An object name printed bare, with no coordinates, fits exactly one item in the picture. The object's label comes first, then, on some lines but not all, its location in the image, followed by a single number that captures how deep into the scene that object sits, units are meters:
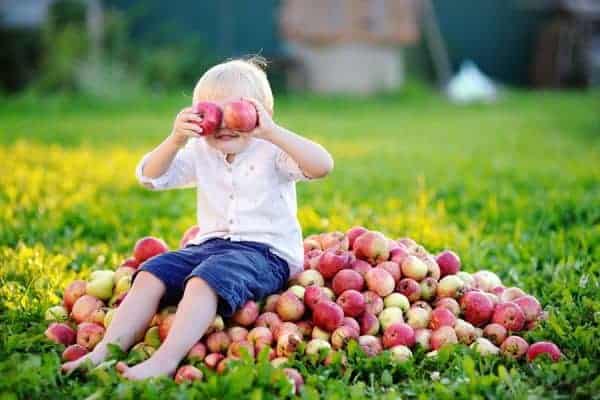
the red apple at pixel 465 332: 3.26
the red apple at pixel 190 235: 3.96
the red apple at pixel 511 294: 3.60
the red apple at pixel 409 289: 3.50
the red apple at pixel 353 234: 3.84
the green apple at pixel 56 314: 3.40
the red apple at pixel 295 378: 2.78
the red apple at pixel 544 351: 3.04
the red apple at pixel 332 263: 3.52
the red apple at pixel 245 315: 3.23
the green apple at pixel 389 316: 3.32
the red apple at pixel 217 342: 3.10
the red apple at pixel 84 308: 3.39
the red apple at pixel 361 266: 3.54
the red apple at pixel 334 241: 3.80
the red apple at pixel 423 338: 3.24
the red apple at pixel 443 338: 3.21
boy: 3.10
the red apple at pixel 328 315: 3.18
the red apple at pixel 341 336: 3.14
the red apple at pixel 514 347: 3.12
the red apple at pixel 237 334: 3.15
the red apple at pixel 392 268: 3.54
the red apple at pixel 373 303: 3.38
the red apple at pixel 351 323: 3.21
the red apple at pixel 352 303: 3.30
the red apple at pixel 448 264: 3.71
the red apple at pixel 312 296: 3.30
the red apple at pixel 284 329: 3.15
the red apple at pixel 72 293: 3.51
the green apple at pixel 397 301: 3.42
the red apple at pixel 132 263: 3.78
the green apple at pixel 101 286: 3.52
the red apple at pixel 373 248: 3.64
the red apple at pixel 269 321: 3.23
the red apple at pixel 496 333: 3.29
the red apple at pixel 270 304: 3.36
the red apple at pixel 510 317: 3.34
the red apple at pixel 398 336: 3.20
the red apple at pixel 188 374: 2.82
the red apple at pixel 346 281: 3.43
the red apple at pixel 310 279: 3.51
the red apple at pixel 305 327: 3.26
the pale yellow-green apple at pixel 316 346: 3.07
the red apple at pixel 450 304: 3.44
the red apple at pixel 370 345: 3.12
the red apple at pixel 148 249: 3.79
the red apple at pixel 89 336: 3.18
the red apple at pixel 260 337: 3.11
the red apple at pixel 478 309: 3.41
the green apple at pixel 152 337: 3.15
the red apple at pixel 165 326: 3.14
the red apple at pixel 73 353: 3.04
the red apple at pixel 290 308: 3.28
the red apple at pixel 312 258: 3.64
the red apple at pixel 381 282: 3.44
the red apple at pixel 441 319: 3.31
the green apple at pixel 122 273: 3.57
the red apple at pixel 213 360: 2.97
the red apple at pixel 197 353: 3.01
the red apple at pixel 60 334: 3.18
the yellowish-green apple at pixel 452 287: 3.54
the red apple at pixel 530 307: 3.43
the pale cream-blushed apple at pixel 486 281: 3.73
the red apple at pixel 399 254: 3.61
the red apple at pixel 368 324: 3.29
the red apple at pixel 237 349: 3.03
